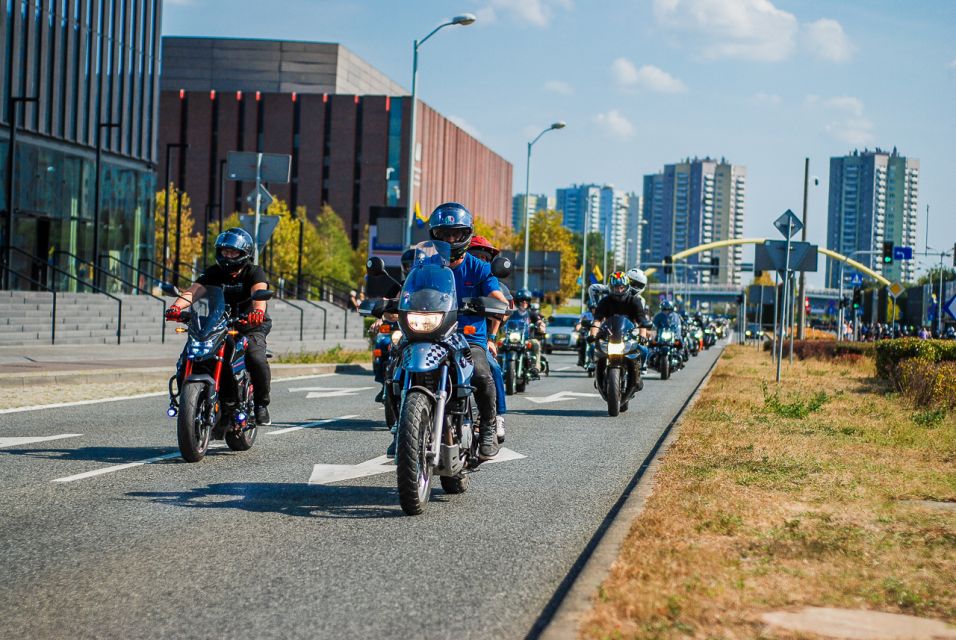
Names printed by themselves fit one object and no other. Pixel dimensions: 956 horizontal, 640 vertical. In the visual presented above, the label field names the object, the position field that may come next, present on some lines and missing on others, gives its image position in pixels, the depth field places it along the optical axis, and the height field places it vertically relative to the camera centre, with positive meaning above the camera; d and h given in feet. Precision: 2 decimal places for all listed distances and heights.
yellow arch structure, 208.41 +10.47
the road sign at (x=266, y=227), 74.49 +4.13
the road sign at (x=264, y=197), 75.76 +6.05
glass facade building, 117.29 +16.53
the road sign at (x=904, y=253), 223.71 +12.21
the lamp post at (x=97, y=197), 121.90 +9.12
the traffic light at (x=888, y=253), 161.58 +8.59
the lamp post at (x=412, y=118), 99.35 +15.38
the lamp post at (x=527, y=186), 163.16 +16.47
